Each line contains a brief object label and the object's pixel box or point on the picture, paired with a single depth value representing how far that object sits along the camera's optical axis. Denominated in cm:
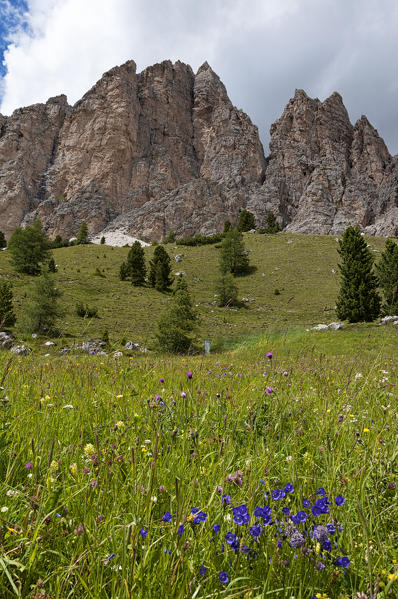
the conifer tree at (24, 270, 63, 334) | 2167
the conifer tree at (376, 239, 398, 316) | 2706
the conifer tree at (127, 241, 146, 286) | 4894
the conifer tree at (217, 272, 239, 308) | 4069
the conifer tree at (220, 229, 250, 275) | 5503
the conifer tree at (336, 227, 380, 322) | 2773
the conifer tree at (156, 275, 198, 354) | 1861
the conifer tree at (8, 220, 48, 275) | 4494
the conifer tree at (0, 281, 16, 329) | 2218
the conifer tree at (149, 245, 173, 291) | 4797
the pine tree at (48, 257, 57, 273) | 4591
